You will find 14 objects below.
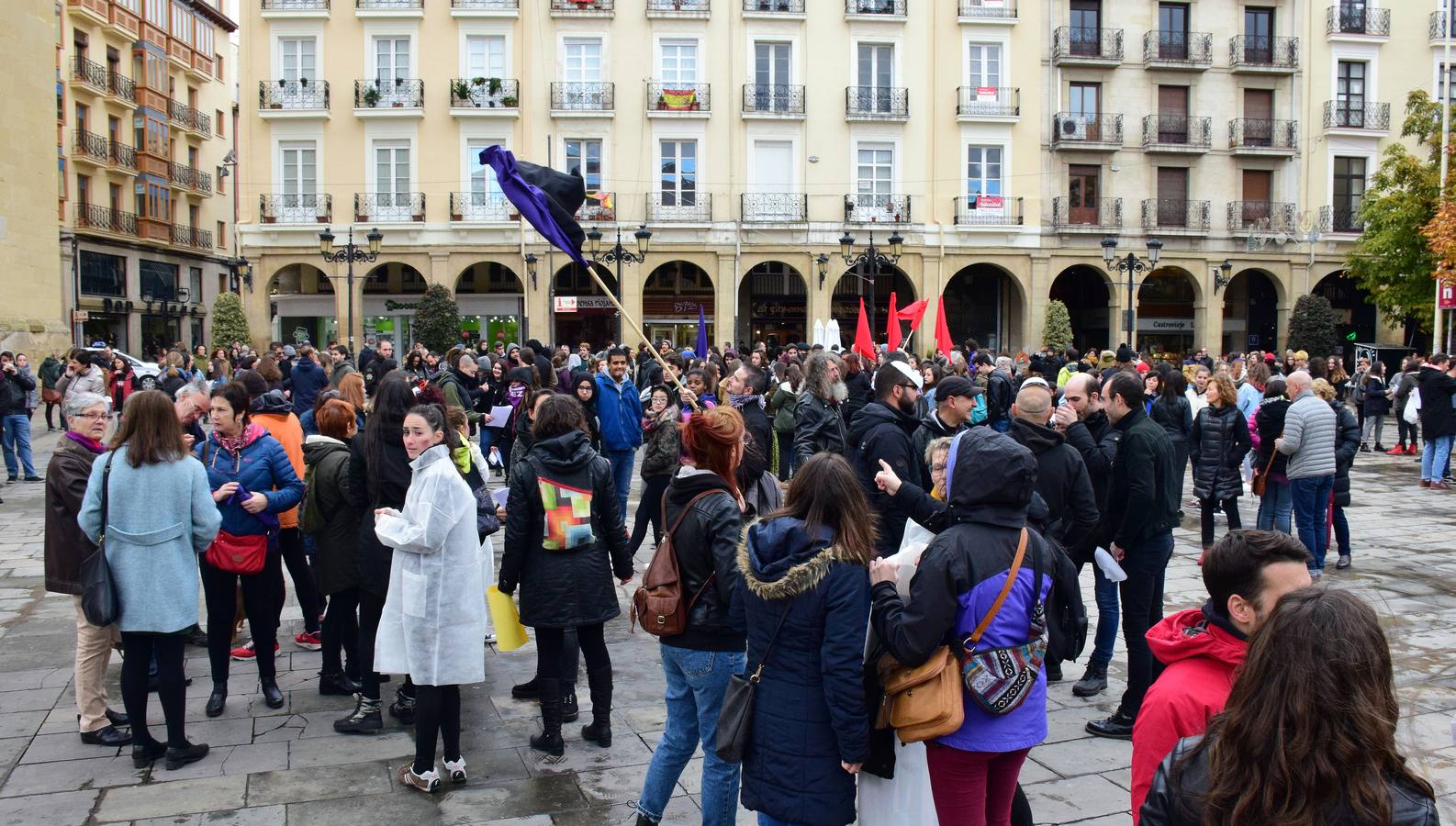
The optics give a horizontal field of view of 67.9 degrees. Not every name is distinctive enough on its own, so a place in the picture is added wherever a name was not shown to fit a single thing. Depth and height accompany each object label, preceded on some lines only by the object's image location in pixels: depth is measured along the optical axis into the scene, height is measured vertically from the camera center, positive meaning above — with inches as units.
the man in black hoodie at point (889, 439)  240.7 -15.5
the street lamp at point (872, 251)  906.7 +107.6
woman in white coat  186.2 -39.7
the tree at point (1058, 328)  1256.8 +51.4
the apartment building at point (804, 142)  1227.9 +266.7
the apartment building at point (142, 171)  1488.7 +306.0
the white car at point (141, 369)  819.7 -0.2
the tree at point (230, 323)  1251.8 +54.2
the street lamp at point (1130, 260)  986.1 +112.8
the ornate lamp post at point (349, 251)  1024.9 +118.3
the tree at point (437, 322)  1190.3 +52.2
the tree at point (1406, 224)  1038.4 +147.5
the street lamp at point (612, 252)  975.5 +122.5
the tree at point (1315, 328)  1270.9 +52.1
